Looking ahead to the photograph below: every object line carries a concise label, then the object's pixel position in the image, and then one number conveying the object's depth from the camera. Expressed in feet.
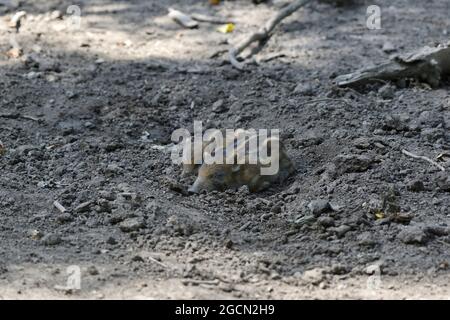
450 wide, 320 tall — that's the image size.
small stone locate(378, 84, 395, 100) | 31.78
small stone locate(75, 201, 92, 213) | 24.77
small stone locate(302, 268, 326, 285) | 21.18
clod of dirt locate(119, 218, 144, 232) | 23.57
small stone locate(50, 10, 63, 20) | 40.57
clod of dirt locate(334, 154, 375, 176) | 26.23
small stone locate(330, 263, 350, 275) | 21.59
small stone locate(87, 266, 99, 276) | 21.16
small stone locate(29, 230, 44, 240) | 23.34
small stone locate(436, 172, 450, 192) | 25.22
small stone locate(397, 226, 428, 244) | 22.51
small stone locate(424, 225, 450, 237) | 22.98
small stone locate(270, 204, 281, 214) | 24.87
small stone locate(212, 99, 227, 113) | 32.09
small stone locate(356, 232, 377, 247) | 22.65
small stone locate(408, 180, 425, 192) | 25.23
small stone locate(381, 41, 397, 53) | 36.09
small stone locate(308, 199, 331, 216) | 24.11
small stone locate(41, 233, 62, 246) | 22.94
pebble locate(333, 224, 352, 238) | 23.20
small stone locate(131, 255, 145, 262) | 21.93
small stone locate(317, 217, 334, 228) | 23.57
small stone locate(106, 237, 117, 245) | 22.91
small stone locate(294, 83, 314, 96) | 32.47
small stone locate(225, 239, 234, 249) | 22.82
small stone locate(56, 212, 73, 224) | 24.26
